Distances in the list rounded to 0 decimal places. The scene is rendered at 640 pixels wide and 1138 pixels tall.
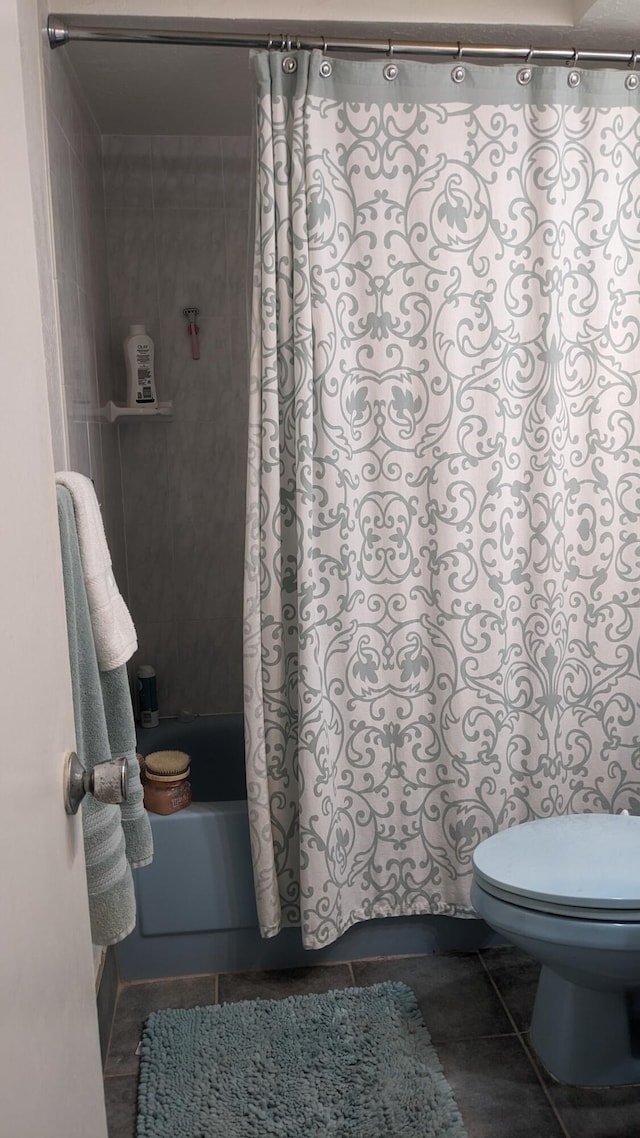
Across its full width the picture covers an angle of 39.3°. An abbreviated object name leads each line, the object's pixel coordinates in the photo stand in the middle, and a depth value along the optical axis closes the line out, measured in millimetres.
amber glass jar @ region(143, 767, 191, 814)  2148
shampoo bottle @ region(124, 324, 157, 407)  2594
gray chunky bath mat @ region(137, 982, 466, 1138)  1713
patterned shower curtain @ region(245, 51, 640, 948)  1917
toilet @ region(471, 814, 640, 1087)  1616
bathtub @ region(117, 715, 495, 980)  2135
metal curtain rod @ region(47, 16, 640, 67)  1772
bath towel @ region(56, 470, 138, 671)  1476
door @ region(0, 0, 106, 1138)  685
